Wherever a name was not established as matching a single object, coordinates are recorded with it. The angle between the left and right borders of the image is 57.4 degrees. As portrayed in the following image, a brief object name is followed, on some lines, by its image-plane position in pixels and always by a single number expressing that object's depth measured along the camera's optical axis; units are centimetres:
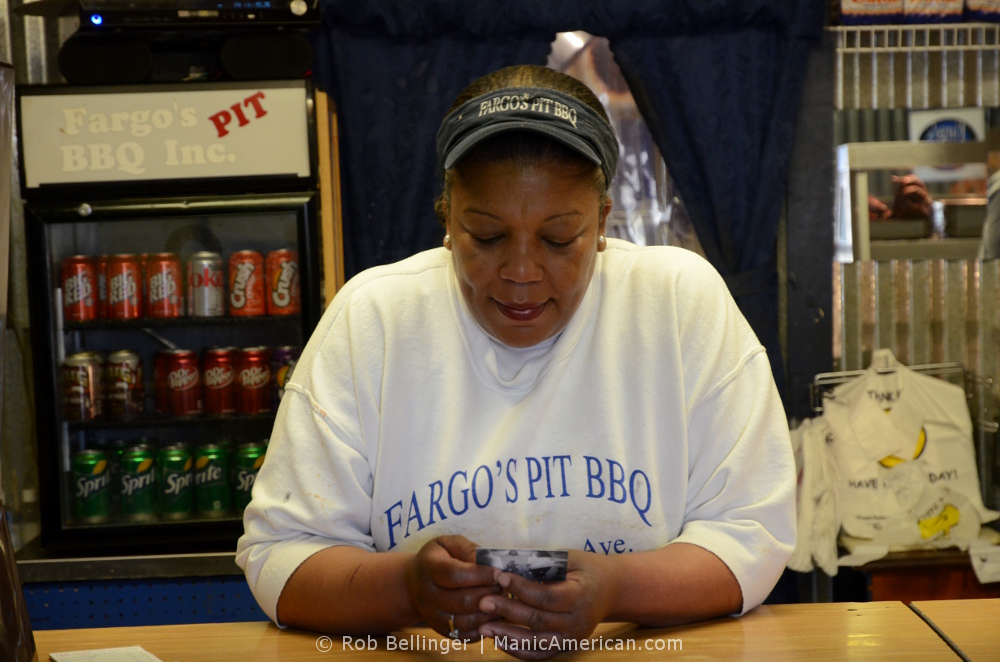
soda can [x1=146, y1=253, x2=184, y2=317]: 288
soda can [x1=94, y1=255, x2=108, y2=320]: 290
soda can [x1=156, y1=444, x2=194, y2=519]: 288
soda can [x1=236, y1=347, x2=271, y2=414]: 291
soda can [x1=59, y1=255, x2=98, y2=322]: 285
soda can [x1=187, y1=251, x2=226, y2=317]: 287
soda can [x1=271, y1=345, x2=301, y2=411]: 291
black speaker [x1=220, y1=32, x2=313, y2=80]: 282
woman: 118
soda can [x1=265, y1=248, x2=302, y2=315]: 290
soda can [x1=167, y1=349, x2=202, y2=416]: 292
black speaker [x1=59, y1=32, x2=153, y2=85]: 278
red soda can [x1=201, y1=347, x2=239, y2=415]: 293
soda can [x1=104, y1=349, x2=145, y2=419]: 288
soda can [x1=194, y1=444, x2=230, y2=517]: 289
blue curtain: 316
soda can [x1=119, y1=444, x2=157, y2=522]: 287
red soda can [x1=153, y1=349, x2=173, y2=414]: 294
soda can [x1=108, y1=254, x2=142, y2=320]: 287
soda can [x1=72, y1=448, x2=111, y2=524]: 284
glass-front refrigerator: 276
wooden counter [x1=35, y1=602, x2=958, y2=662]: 107
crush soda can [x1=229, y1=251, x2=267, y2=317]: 288
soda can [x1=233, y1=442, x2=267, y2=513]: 290
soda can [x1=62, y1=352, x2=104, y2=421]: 285
